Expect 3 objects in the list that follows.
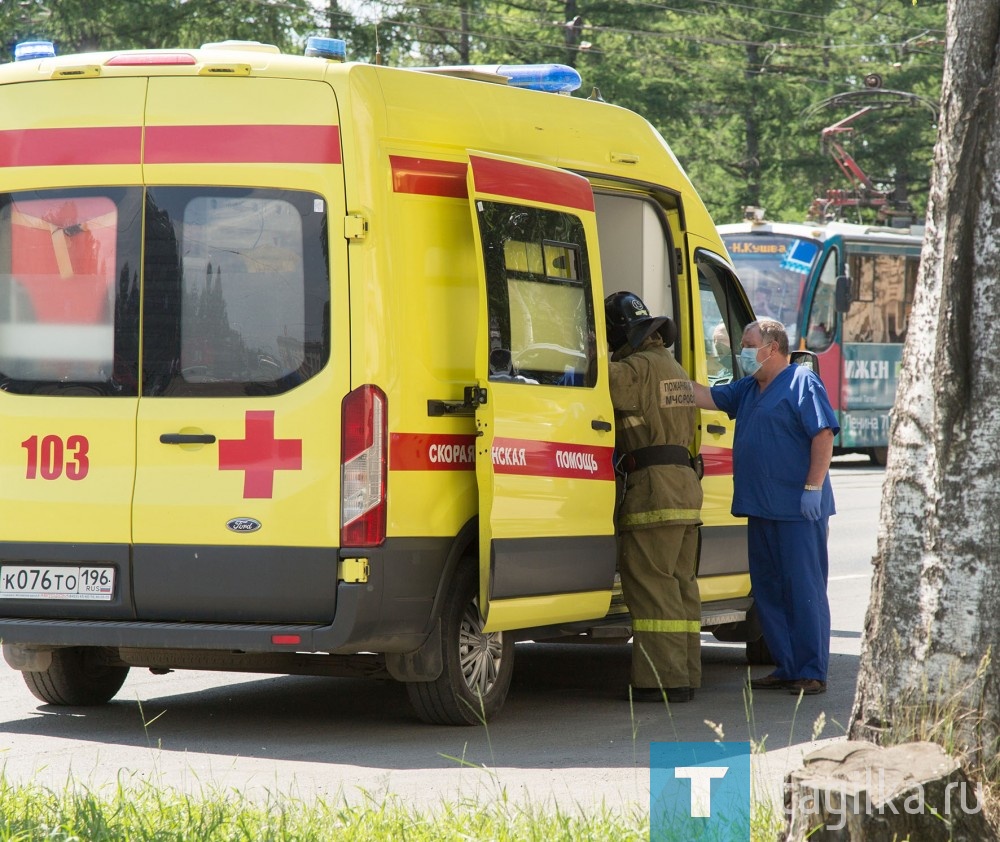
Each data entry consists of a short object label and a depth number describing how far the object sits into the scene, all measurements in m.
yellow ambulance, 12.80
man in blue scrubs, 16.22
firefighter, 15.42
